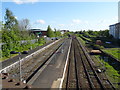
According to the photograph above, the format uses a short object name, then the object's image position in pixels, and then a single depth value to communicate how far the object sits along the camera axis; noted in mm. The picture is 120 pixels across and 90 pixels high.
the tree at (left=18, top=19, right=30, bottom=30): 43572
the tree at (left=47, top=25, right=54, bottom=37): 71399
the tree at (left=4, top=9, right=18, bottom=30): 36434
